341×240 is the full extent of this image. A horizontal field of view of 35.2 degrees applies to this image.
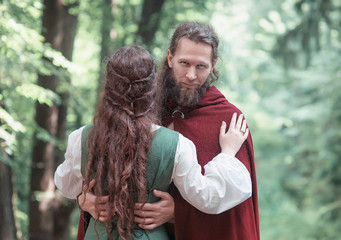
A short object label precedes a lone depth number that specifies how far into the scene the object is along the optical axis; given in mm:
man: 3018
